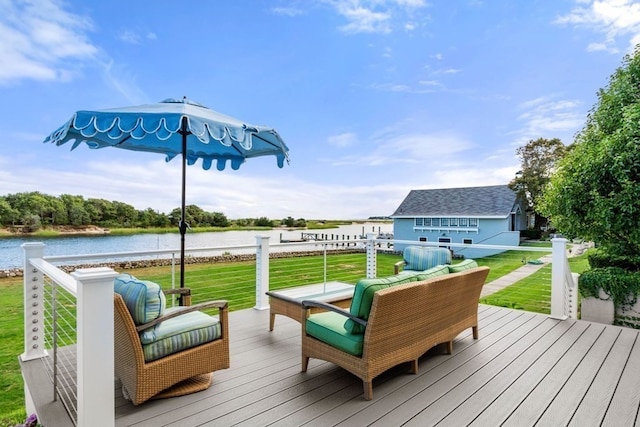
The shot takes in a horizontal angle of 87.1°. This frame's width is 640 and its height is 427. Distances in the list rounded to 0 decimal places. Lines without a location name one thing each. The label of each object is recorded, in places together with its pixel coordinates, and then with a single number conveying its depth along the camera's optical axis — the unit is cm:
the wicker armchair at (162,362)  226
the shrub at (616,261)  634
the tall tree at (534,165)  2439
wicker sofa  244
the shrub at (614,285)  523
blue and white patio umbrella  274
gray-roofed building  2134
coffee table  356
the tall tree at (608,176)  548
